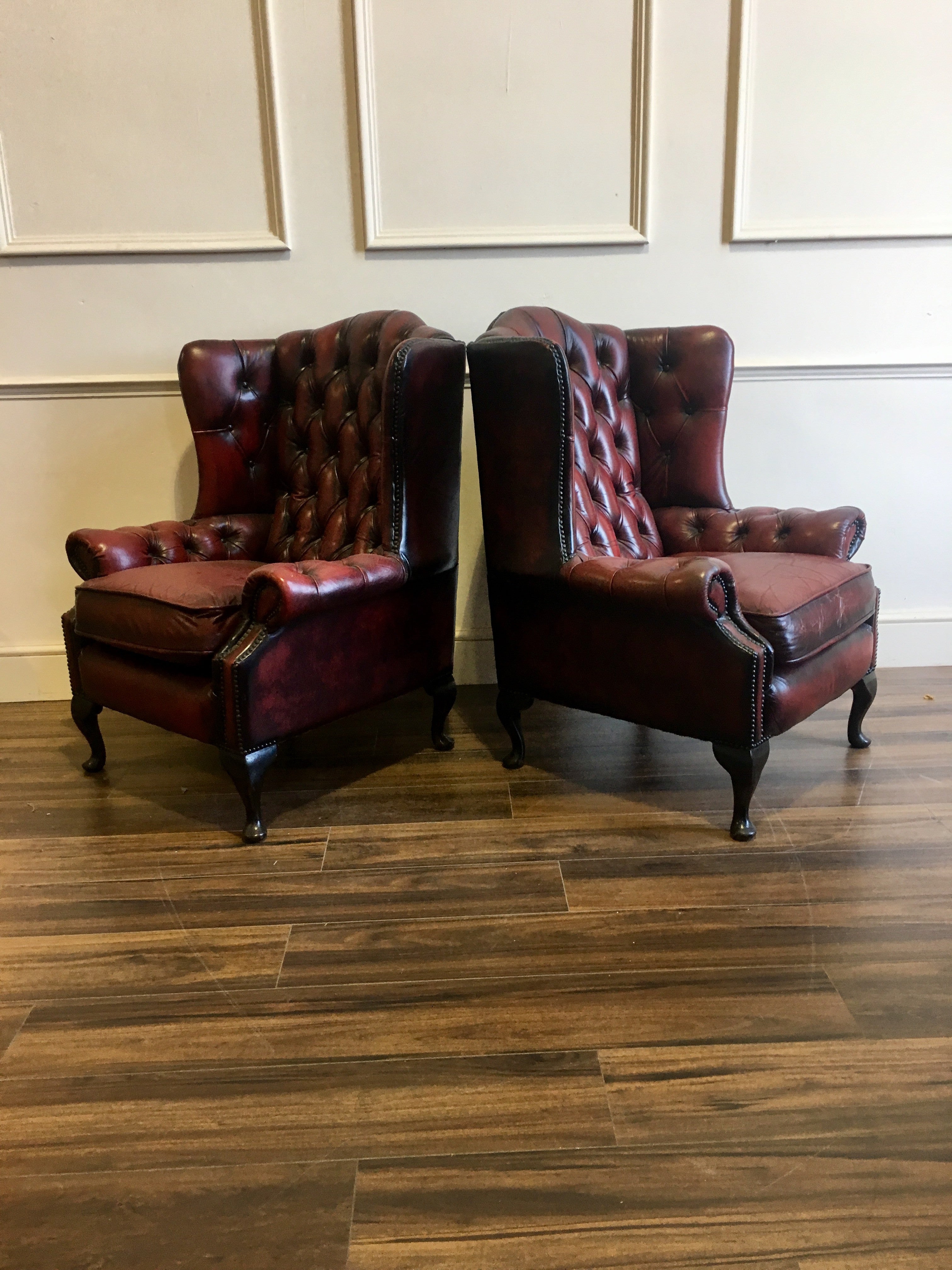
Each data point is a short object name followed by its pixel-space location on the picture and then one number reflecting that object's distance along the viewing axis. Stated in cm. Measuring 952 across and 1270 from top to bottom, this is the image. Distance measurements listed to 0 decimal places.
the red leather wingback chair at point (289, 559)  206
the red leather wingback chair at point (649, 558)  198
